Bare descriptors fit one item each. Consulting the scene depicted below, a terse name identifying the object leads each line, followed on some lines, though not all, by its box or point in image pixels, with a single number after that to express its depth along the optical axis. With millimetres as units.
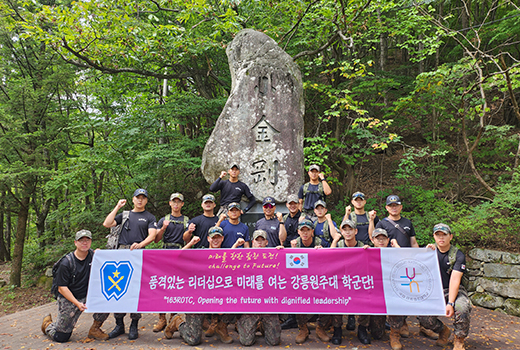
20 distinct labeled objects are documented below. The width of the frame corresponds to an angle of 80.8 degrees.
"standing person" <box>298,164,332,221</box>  5992
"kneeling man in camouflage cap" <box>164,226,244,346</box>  4309
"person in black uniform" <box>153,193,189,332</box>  5152
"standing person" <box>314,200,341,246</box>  4991
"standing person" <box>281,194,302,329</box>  5507
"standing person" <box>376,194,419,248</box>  4691
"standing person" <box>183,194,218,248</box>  5164
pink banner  4289
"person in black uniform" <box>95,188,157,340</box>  4898
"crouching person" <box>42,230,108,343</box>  4402
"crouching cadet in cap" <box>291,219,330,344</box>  4395
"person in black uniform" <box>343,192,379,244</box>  5066
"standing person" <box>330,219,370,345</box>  4355
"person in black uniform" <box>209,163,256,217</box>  6375
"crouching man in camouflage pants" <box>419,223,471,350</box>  4004
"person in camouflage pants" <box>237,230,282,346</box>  4250
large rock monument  6852
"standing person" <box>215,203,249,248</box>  4953
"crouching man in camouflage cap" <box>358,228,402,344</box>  4461
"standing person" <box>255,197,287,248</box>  5133
